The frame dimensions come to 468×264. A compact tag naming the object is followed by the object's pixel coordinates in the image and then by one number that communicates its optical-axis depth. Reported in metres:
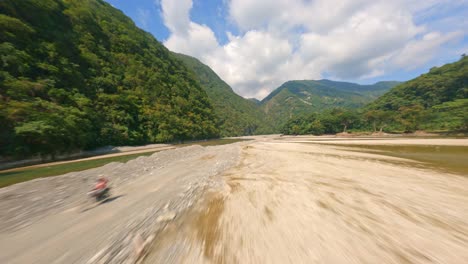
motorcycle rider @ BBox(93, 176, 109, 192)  8.51
